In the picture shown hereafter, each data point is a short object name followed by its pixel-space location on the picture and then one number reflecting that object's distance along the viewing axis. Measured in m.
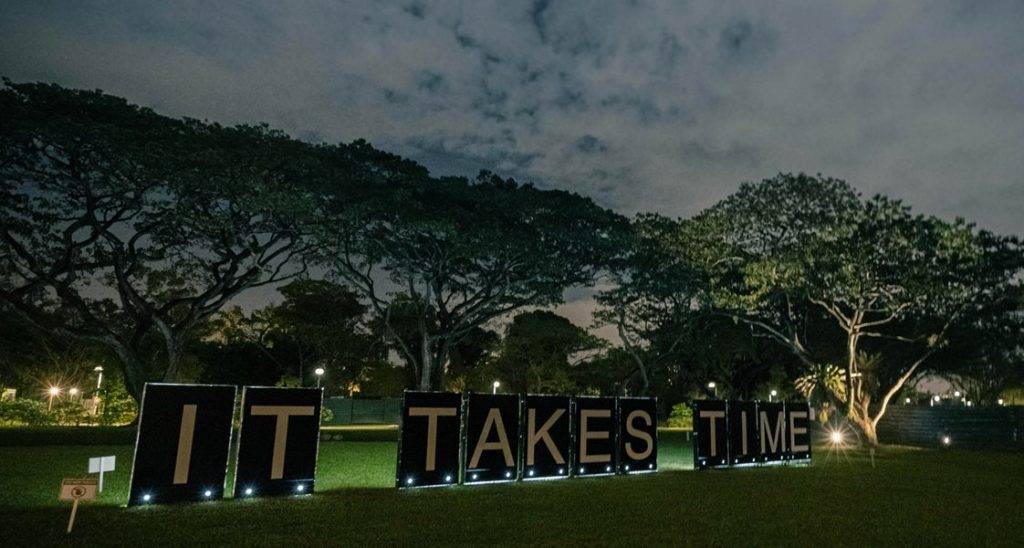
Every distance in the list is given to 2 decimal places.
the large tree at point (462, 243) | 24.98
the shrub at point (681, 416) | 42.06
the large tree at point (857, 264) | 24.08
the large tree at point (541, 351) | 49.31
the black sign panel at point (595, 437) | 12.51
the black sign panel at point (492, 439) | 11.06
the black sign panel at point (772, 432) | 15.91
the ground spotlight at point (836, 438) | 24.12
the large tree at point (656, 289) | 30.86
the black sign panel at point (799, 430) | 16.73
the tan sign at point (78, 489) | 6.78
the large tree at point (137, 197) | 19.91
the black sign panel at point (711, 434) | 14.49
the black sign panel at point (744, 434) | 15.24
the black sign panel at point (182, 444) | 8.35
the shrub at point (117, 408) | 28.41
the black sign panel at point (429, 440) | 10.40
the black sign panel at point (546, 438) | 11.78
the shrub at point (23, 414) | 28.89
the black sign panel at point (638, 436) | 13.26
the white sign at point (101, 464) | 7.88
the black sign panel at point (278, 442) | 9.16
